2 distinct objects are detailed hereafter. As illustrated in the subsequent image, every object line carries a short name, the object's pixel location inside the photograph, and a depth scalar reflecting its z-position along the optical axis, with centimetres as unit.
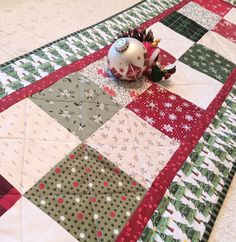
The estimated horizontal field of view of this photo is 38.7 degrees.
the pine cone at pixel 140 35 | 105
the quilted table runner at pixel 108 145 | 70
